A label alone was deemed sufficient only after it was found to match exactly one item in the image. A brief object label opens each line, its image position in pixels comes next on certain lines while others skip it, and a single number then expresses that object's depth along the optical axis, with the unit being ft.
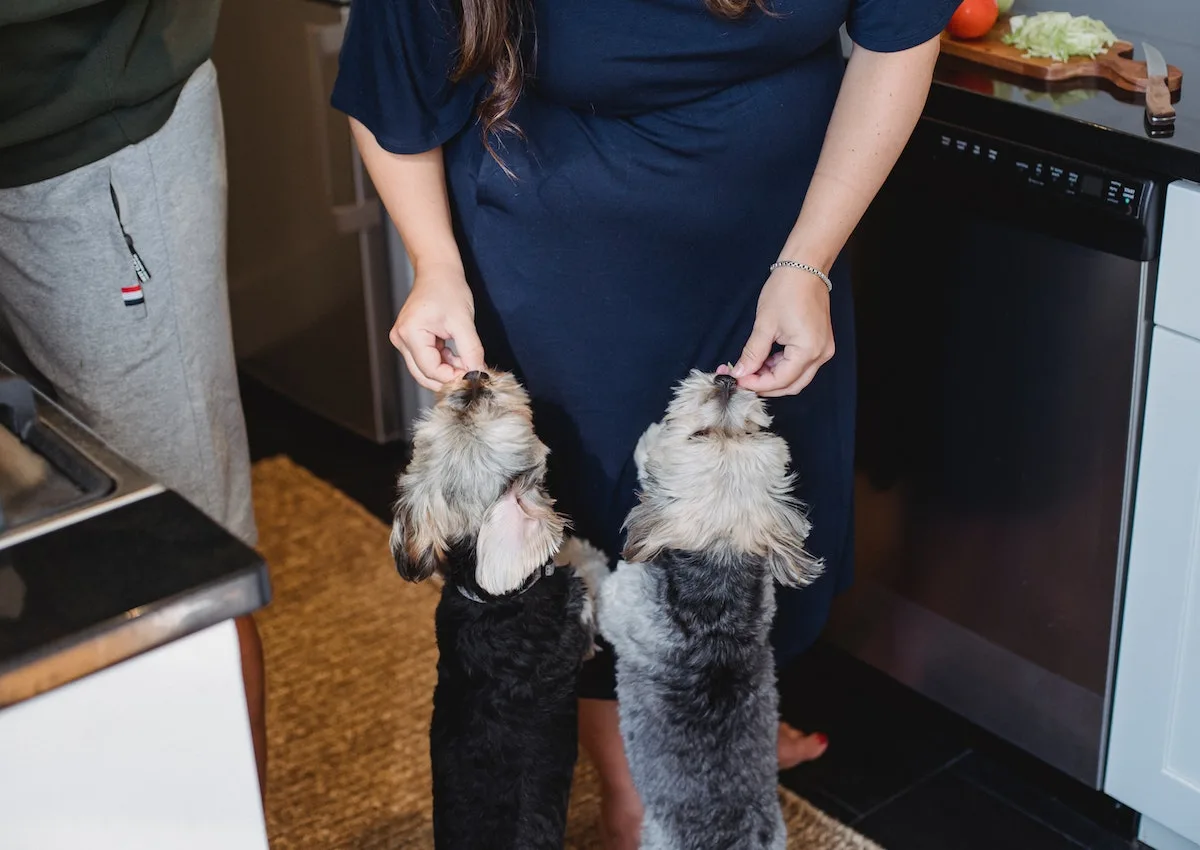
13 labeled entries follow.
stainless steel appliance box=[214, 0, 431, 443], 8.97
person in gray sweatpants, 5.02
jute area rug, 6.51
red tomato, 6.27
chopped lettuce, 6.00
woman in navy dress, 4.23
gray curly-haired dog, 4.48
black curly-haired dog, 4.52
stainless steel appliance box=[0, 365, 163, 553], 2.80
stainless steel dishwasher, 5.49
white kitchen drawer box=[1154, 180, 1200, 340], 5.06
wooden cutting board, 5.70
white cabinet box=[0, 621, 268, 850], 2.46
